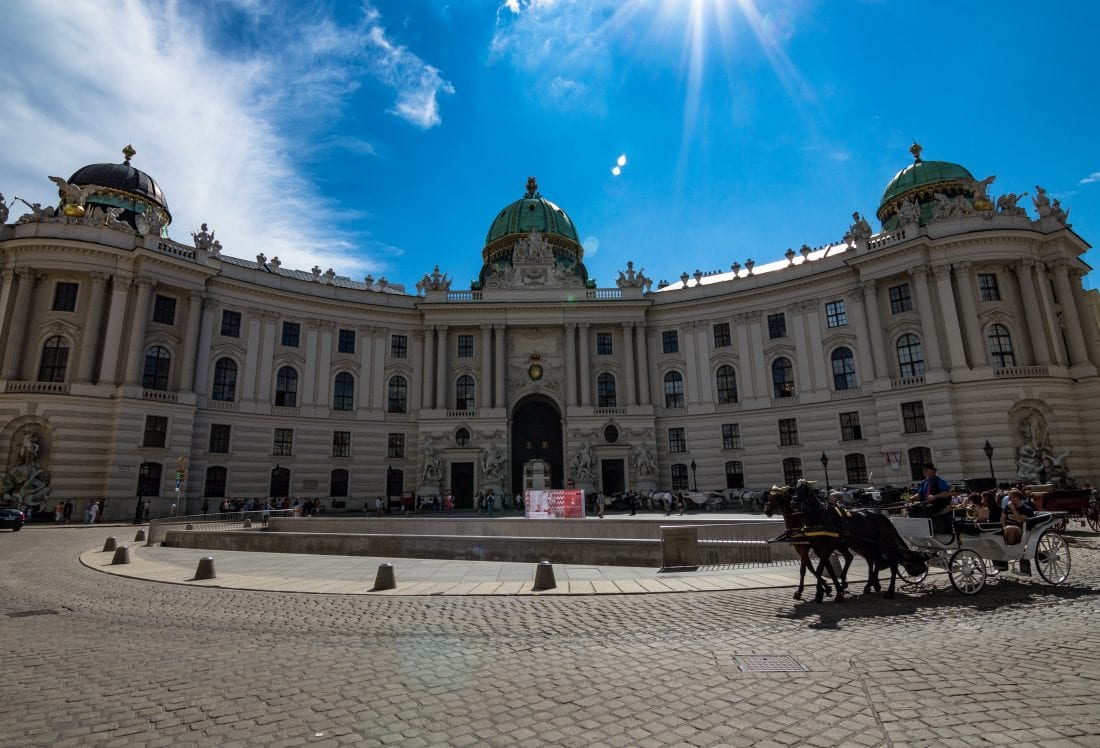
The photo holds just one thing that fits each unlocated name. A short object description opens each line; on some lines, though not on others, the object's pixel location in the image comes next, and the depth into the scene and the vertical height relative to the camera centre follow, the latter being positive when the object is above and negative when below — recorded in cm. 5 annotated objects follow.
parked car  2791 -71
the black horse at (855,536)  1021 -92
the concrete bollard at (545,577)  1217 -182
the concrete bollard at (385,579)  1249 -183
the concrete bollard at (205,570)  1425 -177
